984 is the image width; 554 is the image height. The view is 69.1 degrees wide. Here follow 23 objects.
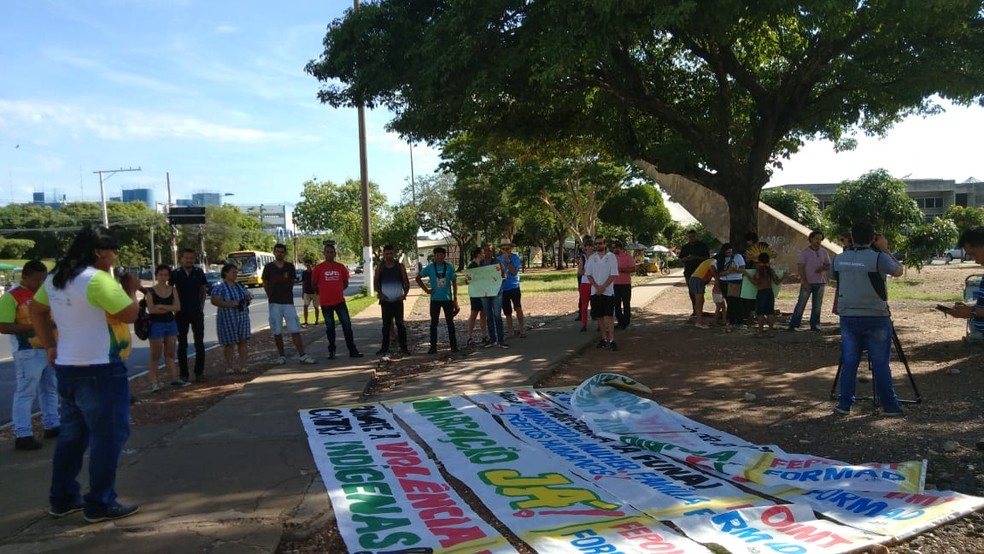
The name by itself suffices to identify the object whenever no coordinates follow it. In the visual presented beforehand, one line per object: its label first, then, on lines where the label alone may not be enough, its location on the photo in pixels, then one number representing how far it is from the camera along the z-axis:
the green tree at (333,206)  55.53
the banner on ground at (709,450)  4.35
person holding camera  6.02
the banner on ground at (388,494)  3.71
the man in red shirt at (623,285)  11.64
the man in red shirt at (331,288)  9.98
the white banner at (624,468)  4.14
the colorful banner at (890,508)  3.75
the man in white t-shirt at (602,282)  9.92
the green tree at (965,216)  42.91
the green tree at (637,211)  52.44
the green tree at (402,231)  47.59
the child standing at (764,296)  11.09
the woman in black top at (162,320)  8.34
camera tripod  6.33
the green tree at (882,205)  23.80
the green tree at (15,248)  64.38
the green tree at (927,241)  22.08
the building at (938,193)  75.44
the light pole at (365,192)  23.53
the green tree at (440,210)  54.12
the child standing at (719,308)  12.66
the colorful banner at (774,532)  3.54
